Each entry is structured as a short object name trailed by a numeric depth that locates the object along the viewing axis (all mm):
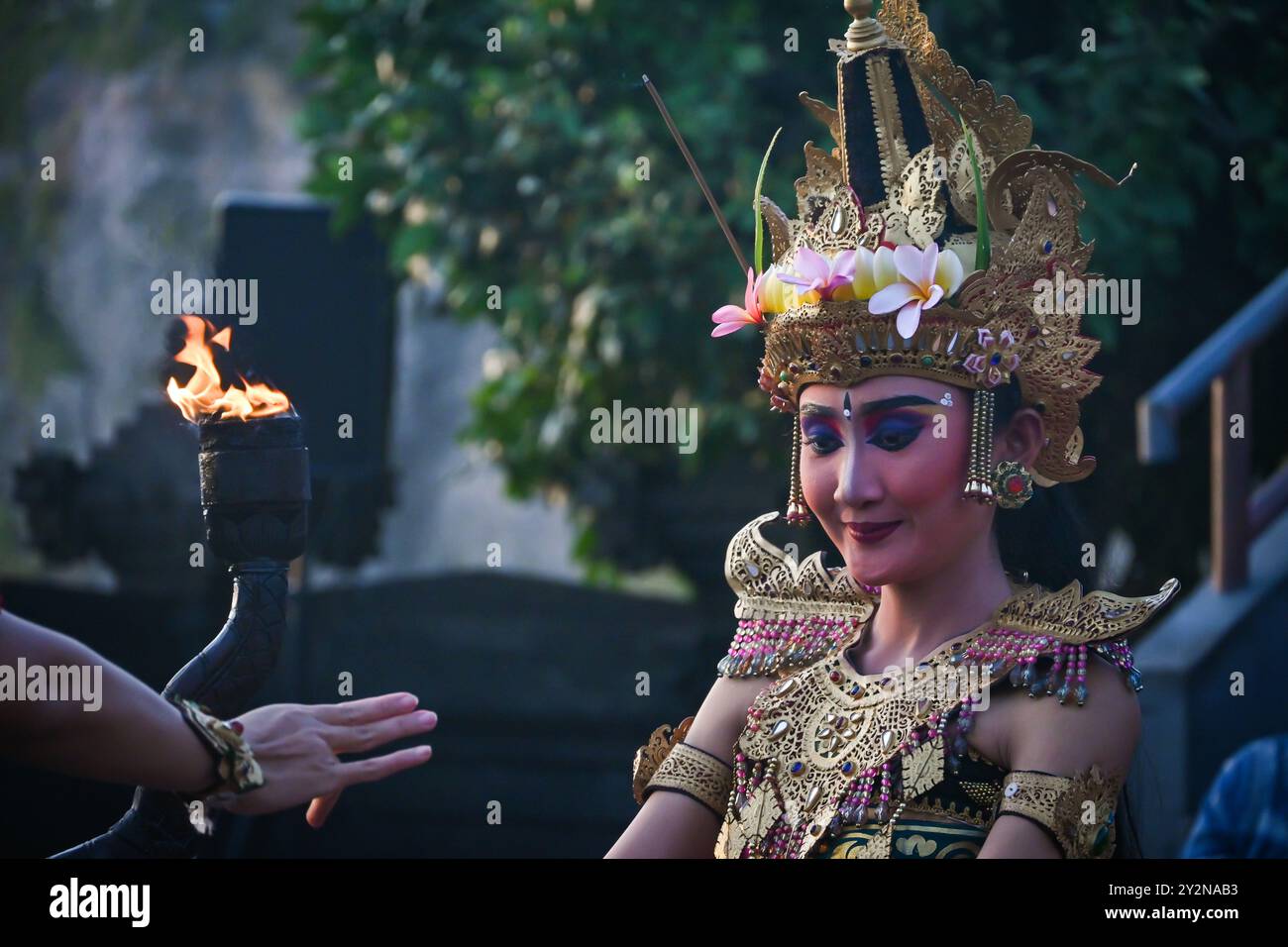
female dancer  3566
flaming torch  3354
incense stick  3800
